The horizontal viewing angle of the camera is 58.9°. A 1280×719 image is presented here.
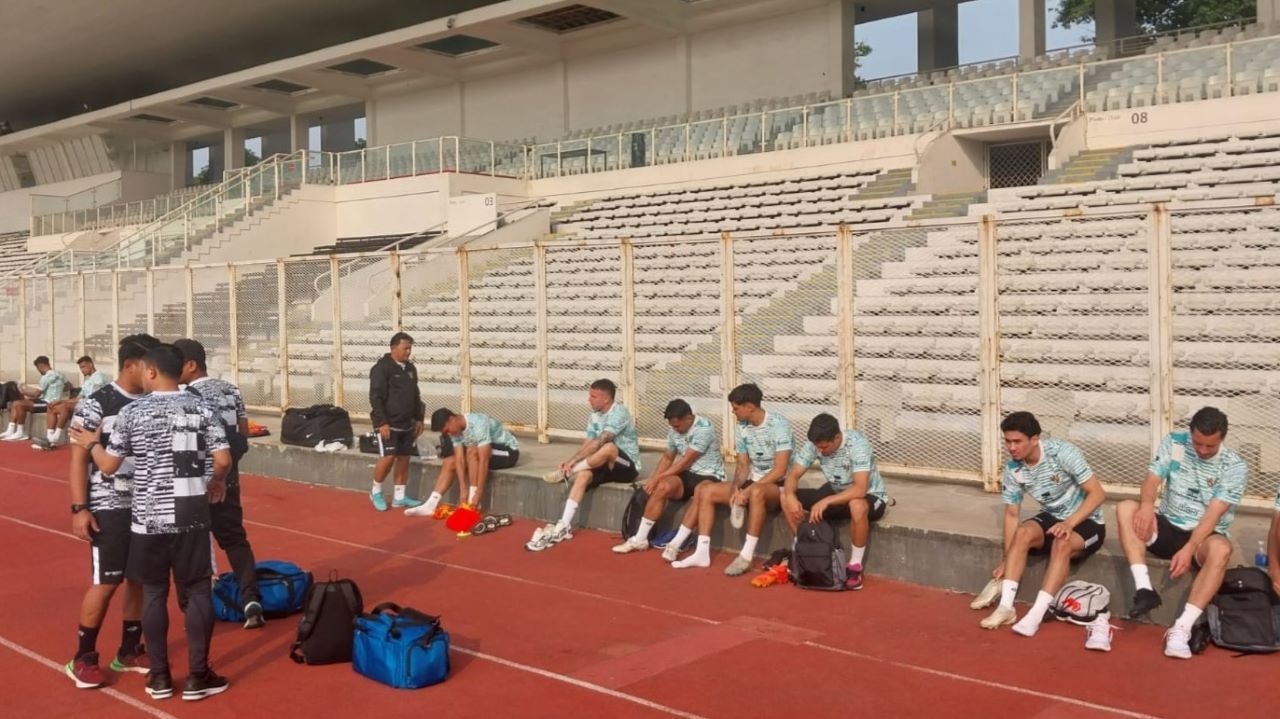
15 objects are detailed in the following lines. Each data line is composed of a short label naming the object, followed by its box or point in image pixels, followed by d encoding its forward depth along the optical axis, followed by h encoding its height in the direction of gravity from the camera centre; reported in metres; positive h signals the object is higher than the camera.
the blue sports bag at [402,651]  5.83 -1.66
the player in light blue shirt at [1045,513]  6.71 -1.15
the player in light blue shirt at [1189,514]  6.22 -1.12
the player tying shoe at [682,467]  8.88 -1.10
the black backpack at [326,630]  6.23 -1.64
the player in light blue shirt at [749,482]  8.27 -1.14
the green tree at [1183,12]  39.69 +11.28
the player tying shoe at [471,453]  10.44 -1.14
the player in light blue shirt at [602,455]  9.54 -1.07
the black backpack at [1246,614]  6.05 -1.58
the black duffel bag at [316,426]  12.98 -1.08
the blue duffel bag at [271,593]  7.17 -1.66
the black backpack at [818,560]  7.63 -1.58
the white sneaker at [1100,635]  6.23 -1.72
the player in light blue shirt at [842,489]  7.75 -1.15
